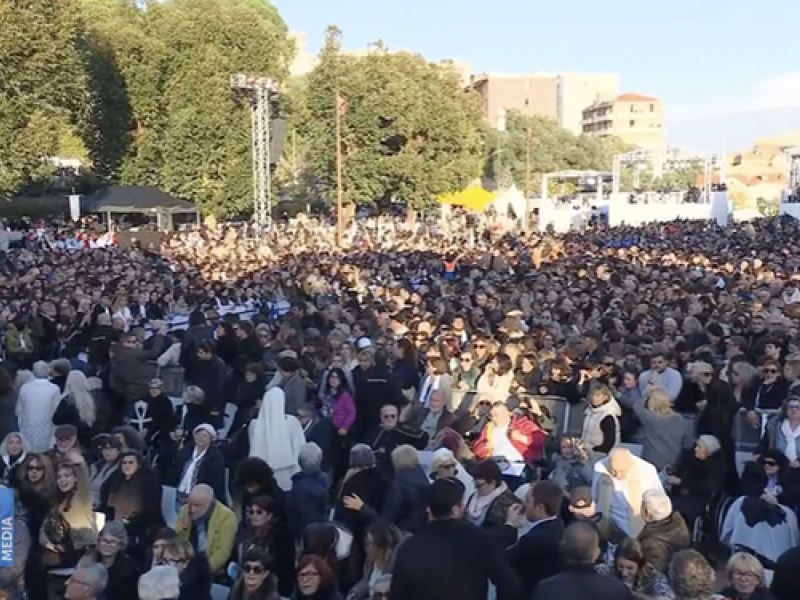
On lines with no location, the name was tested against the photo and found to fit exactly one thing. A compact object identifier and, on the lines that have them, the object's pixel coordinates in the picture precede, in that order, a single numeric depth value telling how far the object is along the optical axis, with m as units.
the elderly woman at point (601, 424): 7.06
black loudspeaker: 42.03
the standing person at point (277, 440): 7.19
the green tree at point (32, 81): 34.84
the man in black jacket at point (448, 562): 4.21
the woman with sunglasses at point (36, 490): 5.98
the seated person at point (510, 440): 7.25
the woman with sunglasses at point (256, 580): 4.65
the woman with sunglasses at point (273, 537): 5.53
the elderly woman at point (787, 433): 6.79
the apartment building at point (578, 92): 158.00
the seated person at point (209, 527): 5.63
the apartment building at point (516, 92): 131.75
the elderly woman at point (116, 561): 5.20
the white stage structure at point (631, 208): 50.25
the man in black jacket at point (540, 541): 4.88
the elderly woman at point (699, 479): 6.44
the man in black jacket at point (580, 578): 3.83
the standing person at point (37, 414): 8.27
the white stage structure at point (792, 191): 48.53
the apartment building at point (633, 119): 146.88
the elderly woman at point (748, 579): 4.49
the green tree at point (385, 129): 46.22
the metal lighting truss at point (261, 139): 36.94
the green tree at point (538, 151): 76.44
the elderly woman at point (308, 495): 5.88
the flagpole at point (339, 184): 33.44
